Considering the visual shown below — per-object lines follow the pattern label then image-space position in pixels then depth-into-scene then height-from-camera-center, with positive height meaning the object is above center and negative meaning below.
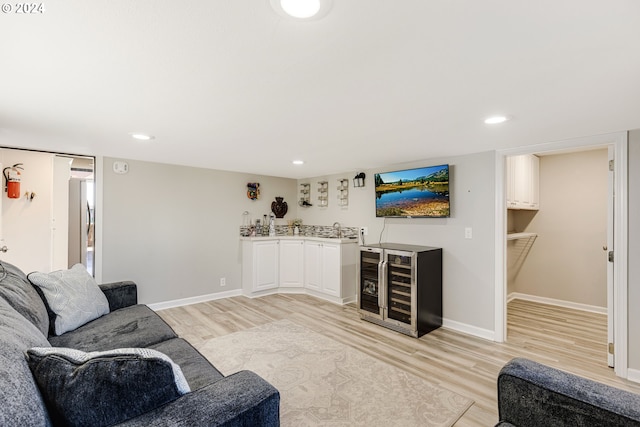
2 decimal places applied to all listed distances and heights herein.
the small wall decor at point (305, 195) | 5.66 +0.39
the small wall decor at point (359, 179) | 4.62 +0.56
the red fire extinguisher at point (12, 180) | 3.77 +0.44
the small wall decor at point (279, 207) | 5.46 +0.15
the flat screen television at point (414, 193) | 3.59 +0.30
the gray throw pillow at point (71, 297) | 2.10 -0.61
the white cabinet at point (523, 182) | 3.82 +0.46
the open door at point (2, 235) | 3.67 -0.25
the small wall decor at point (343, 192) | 4.94 +0.40
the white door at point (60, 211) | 4.28 +0.06
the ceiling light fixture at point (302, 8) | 1.02 +0.72
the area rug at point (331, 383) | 2.01 -1.33
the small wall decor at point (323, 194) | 5.31 +0.39
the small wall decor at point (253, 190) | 5.12 +0.44
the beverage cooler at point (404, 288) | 3.37 -0.86
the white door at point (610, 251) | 2.65 -0.31
